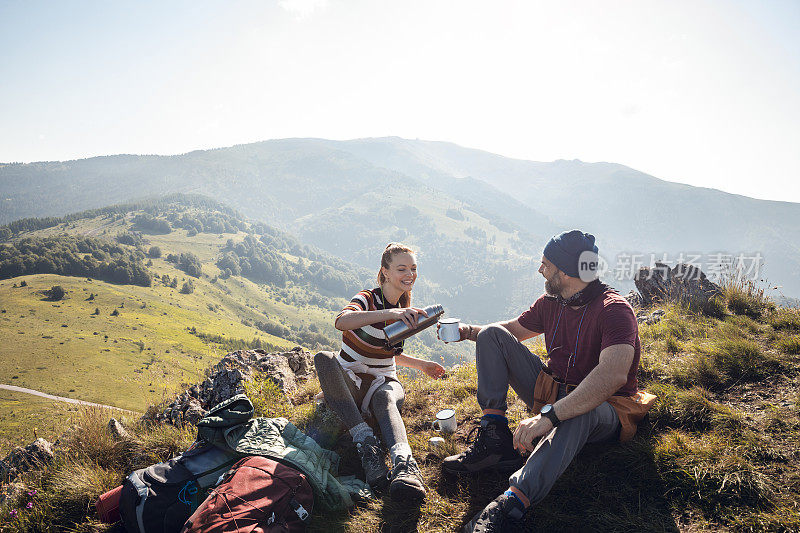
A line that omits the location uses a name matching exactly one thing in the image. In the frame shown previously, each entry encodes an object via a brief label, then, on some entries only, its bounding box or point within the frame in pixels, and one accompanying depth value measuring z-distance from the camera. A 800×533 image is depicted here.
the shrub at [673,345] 5.88
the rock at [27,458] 5.22
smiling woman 4.28
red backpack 3.20
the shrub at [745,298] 6.73
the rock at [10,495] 4.27
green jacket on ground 3.87
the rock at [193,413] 5.67
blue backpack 3.61
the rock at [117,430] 5.20
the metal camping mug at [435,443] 4.62
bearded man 3.23
